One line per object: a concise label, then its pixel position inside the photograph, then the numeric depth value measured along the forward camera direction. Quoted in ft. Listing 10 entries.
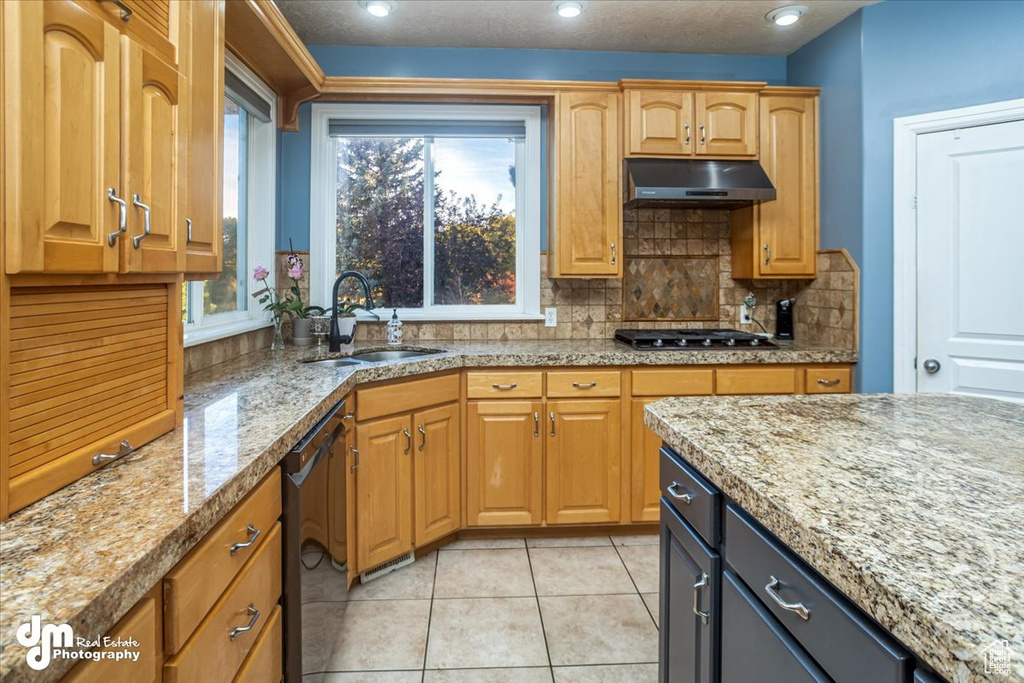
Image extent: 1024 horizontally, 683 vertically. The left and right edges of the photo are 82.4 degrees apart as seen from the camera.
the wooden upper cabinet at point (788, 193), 10.77
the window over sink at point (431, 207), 11.16
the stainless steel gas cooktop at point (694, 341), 10.05
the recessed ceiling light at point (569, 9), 9.39
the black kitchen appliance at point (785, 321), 11.45
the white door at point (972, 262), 8.51
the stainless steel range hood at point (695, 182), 9.96
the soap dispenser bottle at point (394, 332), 10.50
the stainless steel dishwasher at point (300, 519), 4.66
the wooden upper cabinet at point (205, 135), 4.66
